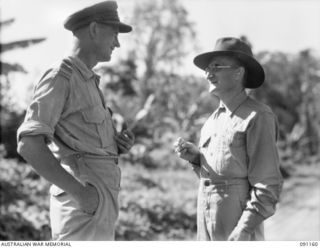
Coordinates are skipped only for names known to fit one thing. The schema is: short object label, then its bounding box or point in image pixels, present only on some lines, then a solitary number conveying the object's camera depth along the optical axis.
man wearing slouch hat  2.73
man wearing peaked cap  2.43
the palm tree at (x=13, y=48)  9.43
